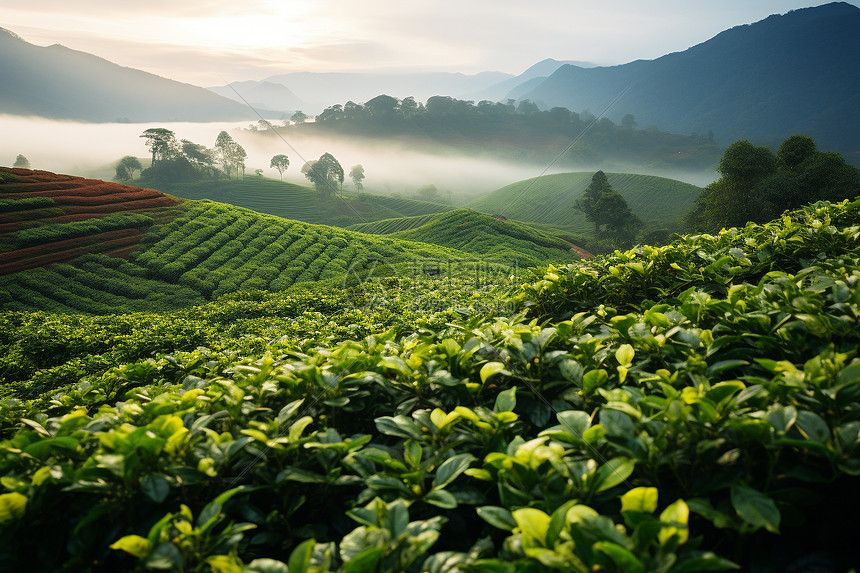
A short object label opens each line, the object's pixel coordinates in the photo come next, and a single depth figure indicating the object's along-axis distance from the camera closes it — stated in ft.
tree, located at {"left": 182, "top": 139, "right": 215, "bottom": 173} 241.14
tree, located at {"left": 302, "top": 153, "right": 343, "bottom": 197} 242.78
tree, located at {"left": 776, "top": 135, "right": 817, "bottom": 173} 87.66
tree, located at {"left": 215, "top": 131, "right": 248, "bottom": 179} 260.83
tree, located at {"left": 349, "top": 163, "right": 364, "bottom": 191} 305.53
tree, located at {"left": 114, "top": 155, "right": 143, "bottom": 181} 246.88
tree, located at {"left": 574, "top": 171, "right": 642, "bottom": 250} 145.38
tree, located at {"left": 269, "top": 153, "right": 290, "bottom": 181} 303.07
